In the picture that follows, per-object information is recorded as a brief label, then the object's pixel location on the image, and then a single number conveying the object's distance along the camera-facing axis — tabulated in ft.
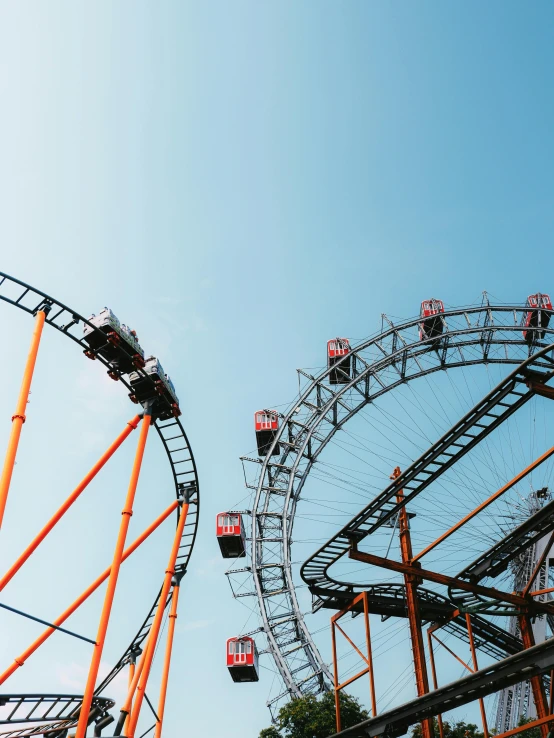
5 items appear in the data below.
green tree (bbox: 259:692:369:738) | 104.27
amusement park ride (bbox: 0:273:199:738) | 57.11
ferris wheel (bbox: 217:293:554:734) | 52.49
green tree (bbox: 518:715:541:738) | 123.28
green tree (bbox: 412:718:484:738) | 104.99
